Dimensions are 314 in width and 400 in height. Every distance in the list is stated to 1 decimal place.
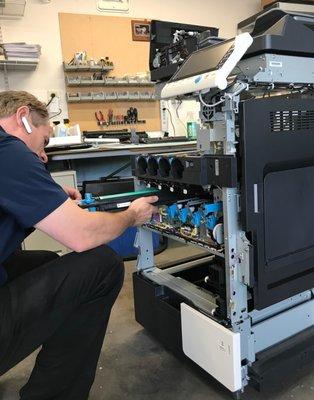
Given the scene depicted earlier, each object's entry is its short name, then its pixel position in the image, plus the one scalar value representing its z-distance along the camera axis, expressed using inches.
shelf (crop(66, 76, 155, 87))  130.3
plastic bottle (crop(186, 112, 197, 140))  132.3
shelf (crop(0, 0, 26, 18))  119.4
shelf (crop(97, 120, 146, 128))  137.8
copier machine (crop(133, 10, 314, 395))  39.7
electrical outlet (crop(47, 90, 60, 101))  131.8
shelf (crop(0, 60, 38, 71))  119.9
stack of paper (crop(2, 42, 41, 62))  116.0
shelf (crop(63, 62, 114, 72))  129.2
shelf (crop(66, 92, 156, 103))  132.3
